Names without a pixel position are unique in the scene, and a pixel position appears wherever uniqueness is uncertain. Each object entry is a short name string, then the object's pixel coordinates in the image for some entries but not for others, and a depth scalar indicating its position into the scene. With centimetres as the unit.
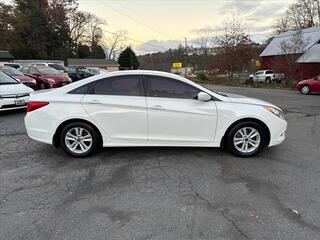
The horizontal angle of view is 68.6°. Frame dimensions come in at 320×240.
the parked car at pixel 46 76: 1207
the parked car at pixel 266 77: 2499
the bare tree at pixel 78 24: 5302
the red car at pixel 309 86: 1497
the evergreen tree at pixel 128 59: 6076
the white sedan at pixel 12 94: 743
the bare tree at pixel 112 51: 6751
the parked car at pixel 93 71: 2272
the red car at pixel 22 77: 1085
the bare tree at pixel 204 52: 4345
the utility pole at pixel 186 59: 5277
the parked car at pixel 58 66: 2008
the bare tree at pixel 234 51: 3028
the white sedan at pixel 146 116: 408
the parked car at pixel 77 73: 2076
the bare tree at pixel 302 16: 4107
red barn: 2172
